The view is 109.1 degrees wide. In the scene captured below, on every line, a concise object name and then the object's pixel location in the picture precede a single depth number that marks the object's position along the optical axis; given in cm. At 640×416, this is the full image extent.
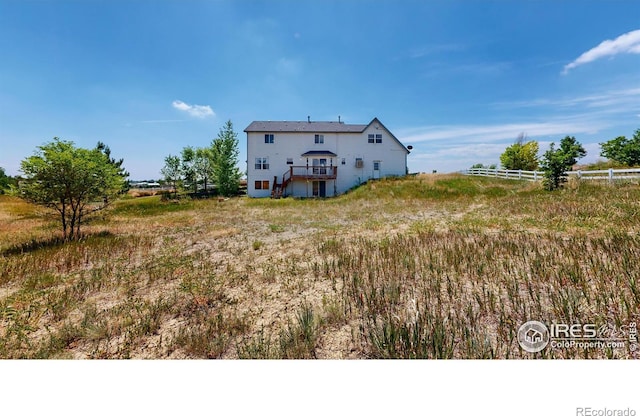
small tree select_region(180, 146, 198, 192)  3338
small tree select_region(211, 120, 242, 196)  3288
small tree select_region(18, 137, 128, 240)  848
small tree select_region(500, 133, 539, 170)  4300
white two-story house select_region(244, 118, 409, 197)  2953
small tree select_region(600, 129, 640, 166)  2450
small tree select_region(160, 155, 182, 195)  3197
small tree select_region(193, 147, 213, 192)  3487
